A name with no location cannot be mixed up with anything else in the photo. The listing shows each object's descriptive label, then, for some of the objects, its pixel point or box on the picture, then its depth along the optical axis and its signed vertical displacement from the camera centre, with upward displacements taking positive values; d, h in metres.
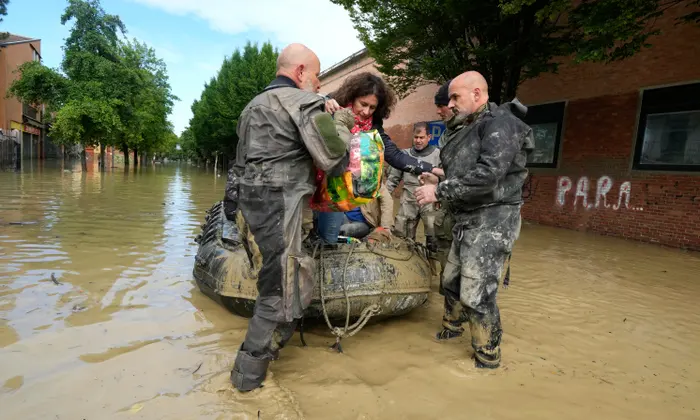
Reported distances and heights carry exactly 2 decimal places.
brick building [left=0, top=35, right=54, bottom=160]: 26.02 +3.22
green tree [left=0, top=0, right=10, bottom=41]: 23.08 +8.52
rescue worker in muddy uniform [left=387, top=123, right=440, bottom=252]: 4.46 -0.17
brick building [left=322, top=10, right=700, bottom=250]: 7.83 +1.16
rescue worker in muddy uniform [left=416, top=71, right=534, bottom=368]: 2.50 -0.07
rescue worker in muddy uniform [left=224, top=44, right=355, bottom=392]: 2.19 -0.14
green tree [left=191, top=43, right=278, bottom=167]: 29.83 +6.31
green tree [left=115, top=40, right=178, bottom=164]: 24.31 +4.51
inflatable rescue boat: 2.93 -0.84
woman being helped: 3.09 +0.53
